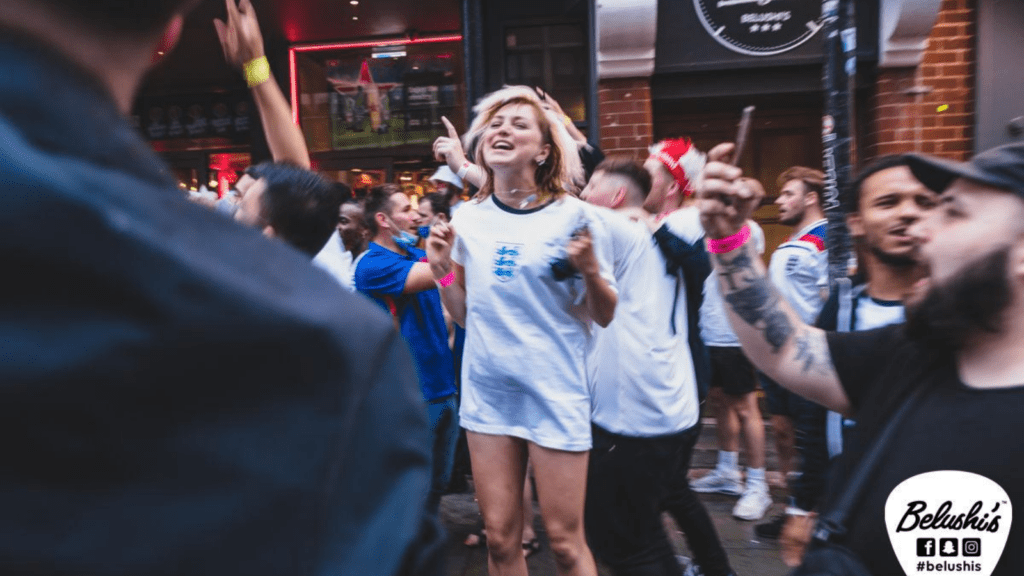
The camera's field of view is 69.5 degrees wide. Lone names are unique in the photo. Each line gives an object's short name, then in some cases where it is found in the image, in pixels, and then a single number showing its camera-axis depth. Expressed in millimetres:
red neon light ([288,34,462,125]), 8453
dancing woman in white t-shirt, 2770
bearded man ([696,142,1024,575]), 1429
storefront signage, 6586
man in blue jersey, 3836
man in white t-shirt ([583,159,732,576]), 2922
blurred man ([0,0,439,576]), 496
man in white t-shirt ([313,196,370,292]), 5176
